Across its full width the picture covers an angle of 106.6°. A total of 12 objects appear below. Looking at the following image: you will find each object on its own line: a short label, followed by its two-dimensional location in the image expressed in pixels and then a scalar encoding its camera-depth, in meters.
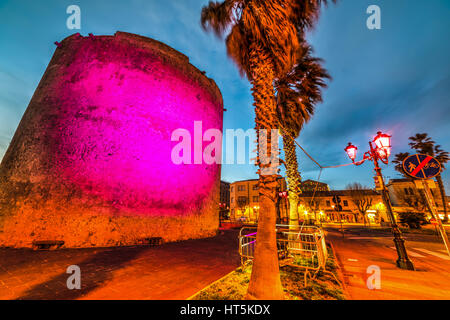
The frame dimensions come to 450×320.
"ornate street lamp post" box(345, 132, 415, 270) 5.54
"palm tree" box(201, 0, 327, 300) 3.67
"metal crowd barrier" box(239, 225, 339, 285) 4.42
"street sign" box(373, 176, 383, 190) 6.52
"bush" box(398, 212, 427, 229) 19.14
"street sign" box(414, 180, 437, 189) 3.77
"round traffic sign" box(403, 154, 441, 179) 3.92
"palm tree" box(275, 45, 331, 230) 8.28
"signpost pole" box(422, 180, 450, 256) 3.62
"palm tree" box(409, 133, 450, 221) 24.80
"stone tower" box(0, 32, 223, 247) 7.31
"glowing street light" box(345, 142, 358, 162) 7.71
